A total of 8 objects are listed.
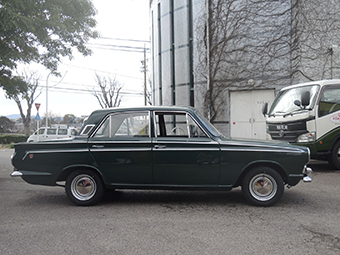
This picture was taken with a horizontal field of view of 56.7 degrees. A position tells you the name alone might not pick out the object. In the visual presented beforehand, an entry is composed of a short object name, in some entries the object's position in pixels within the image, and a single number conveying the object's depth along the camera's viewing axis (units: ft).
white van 77.87
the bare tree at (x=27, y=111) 128.22
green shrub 100.27
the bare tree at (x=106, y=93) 132.46
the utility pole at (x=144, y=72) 123.79
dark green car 16.67
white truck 27.68
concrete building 44.70
